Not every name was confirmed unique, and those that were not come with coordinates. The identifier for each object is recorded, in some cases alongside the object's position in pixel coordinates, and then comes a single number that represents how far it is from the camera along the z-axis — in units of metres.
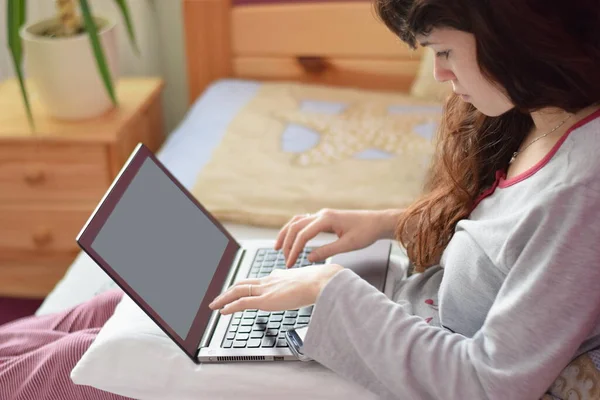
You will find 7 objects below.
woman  0.80
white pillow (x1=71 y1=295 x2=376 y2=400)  0.98
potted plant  1.95
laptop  1.00
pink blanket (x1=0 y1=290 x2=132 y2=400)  1.12
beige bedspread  1.68
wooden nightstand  2.05
